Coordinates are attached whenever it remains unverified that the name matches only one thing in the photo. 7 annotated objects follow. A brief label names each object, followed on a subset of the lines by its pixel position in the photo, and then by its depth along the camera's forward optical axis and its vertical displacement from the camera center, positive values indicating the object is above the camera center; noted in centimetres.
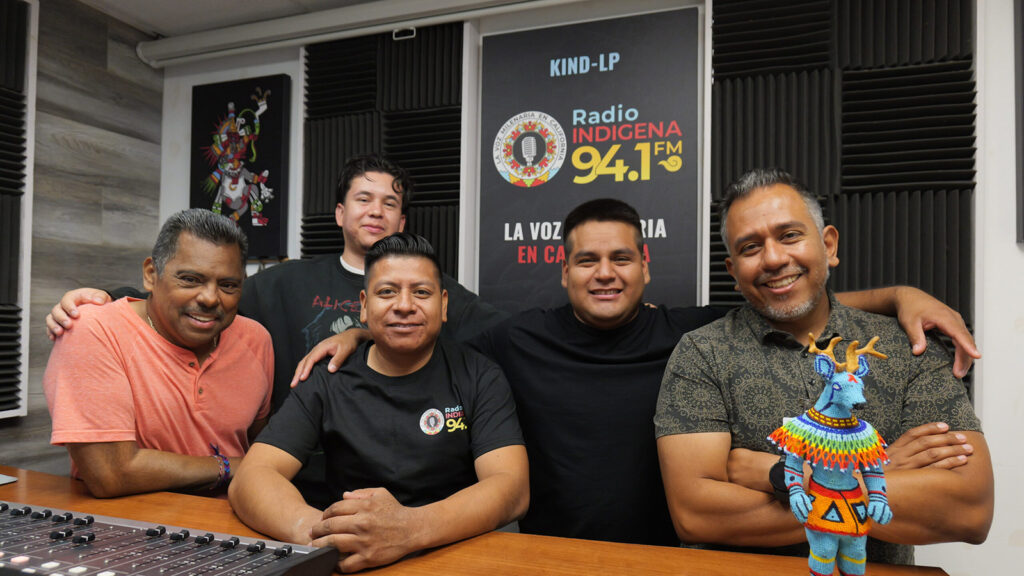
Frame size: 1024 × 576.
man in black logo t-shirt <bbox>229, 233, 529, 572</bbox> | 172 -38
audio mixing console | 123 -55
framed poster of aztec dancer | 423 +101
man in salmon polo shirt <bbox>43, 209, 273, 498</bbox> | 191 -28
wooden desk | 138 -61
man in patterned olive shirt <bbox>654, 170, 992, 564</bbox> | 151 -27
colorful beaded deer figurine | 107 -30
